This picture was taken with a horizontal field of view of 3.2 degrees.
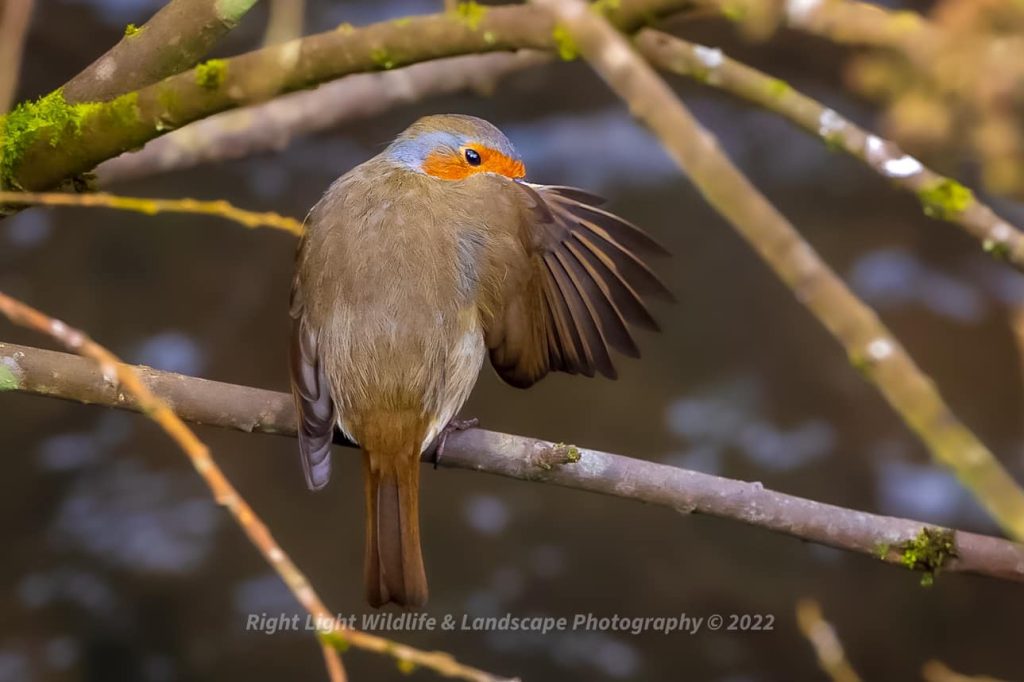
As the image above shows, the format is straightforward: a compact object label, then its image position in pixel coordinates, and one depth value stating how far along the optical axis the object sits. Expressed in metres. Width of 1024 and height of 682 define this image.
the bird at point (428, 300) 4.10
